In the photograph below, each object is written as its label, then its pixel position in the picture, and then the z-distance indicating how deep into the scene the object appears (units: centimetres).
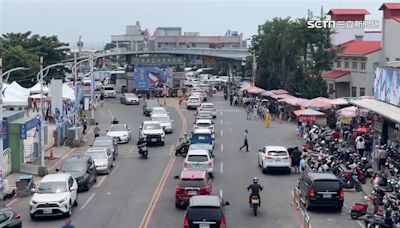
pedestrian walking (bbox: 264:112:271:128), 6034
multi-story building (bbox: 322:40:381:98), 7362
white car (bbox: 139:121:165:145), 4883
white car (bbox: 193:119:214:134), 5254
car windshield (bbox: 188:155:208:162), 3541
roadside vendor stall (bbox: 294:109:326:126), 5266
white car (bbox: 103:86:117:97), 9556
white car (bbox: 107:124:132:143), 5022
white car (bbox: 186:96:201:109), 7781
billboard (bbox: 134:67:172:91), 9338
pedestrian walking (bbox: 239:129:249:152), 4631
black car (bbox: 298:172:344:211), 2730
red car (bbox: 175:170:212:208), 2802
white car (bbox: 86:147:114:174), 3757
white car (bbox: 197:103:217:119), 6593
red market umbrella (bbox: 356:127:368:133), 4339
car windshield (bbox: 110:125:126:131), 5144
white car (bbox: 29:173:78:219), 2655
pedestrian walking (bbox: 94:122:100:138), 5318
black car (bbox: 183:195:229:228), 2186
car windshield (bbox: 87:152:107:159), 3812
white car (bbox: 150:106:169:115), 6124
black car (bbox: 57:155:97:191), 3228
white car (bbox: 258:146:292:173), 3703
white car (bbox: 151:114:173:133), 5628
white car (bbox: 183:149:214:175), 3484
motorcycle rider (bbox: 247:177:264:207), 2736
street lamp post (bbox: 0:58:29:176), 3117
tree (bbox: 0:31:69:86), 8569
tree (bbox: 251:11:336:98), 7588
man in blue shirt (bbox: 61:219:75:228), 2091
